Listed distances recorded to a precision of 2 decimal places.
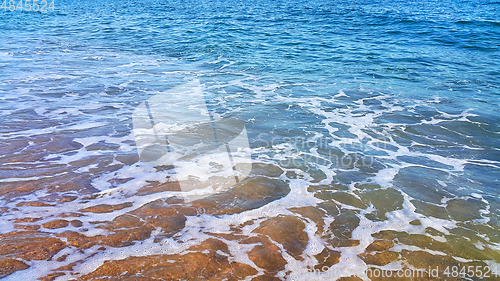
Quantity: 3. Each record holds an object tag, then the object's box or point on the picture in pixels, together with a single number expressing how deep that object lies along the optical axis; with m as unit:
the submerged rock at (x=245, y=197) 4.36
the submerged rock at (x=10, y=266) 3.13
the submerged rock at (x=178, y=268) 3.22
